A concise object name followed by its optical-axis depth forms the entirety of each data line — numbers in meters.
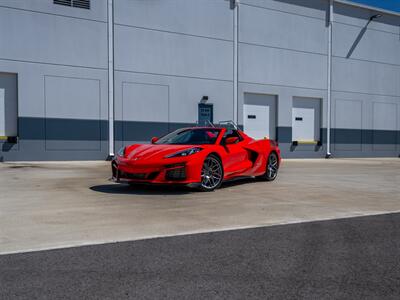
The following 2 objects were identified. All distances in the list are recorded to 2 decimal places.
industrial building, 15.22
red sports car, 7.11
